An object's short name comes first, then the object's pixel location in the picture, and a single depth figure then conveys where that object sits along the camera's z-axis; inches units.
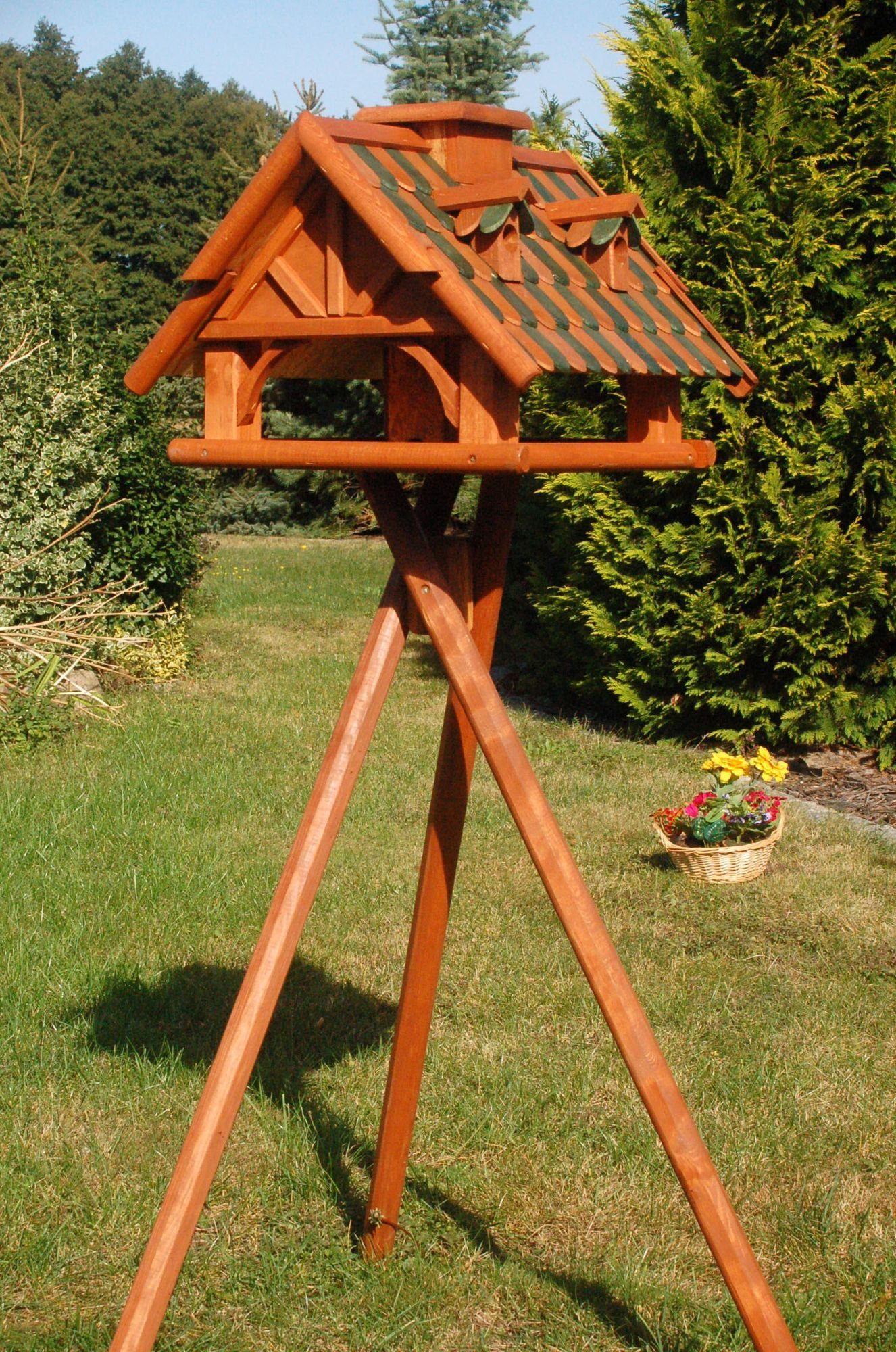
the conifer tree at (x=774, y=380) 233.0
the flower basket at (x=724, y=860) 191.5
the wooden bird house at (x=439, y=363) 75.6
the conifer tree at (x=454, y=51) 538.6
